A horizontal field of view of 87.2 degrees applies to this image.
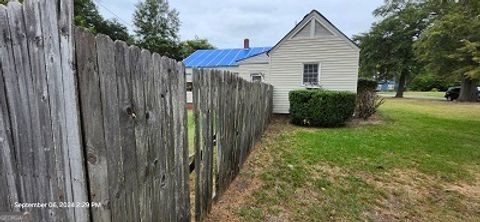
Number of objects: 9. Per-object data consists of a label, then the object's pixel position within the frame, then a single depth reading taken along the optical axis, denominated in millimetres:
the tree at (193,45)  35406
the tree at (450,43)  16541
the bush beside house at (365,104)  11359
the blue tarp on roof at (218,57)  16719
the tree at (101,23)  27289
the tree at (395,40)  27969
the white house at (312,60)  11047
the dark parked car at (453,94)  27745
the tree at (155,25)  32062
